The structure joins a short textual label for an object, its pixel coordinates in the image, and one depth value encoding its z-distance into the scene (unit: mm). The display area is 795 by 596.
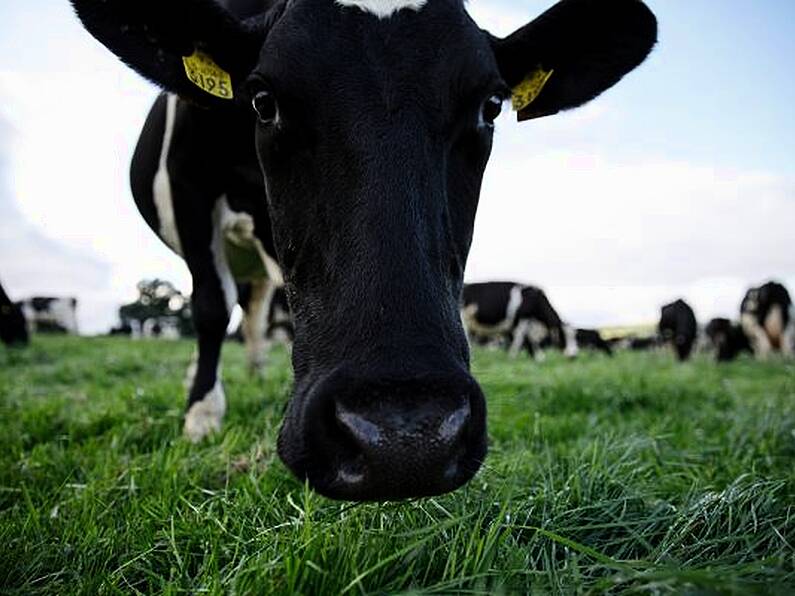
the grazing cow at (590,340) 34000
